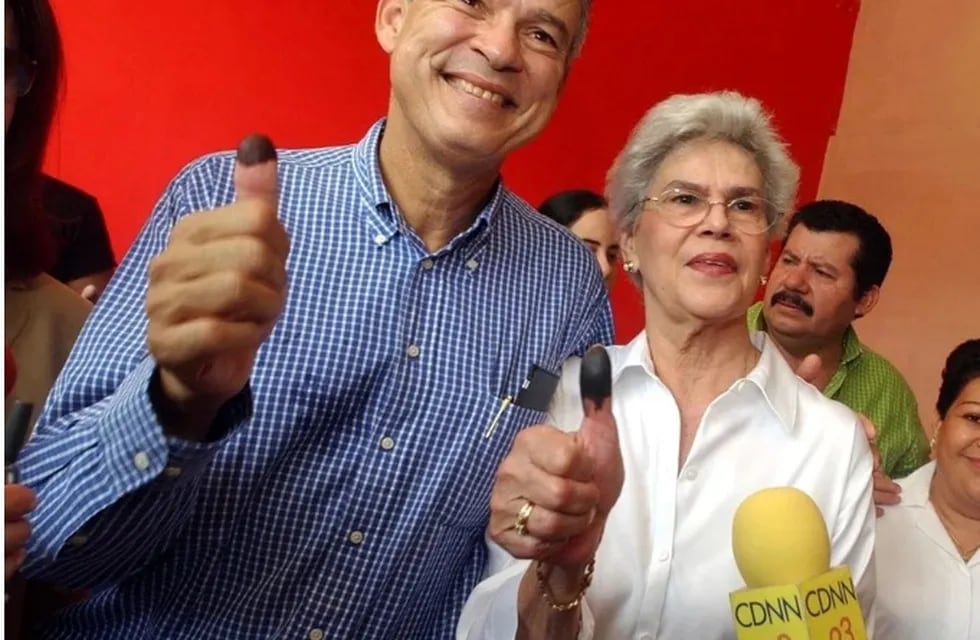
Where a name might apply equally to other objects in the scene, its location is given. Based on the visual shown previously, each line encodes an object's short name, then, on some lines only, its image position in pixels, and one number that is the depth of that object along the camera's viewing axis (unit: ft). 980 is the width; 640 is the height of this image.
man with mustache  7.52
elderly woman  3.96
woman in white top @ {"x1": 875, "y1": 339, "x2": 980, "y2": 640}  5.46
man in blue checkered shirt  3.48
